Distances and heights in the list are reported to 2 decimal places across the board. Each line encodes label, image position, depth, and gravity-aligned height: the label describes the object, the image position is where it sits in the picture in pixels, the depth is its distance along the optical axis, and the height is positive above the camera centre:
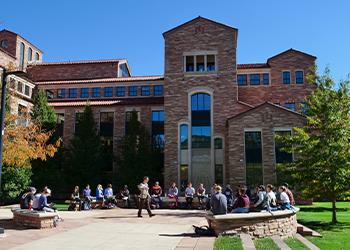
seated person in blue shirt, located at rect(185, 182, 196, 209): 23.44 -1.68
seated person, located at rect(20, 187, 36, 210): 15.80 -1.35
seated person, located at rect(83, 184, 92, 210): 22.96 -1.96
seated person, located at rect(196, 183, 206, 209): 23.72 -2.00
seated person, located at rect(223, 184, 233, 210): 20.95 -1.57
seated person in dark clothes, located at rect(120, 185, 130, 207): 24.97 -1.92
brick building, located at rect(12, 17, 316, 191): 32.25 +6.52
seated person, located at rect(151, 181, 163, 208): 23.84 -1.84
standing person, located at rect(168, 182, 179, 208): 24.09 -1.65
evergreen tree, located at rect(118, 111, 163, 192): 35.78 +1.06
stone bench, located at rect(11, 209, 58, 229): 13.29 -1.84
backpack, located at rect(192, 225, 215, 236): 12.22 -2.04
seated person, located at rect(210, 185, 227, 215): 12.34 -1.17
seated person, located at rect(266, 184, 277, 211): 14.32 -1.15
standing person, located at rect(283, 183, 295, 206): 16.89 -1.25
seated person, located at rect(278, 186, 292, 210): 14.60 -1.28
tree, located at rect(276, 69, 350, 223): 17.08 +1.10
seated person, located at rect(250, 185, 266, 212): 13.53 -1.24
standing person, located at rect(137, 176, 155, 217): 17.81 -1.33
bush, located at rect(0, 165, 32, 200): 28.69 -1.04
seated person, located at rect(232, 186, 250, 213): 13.42 -1.17
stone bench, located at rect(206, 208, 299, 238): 12.02 -1.80
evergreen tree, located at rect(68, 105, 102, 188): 36.62 +1.43
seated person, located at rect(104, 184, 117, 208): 23.92 -1.86
